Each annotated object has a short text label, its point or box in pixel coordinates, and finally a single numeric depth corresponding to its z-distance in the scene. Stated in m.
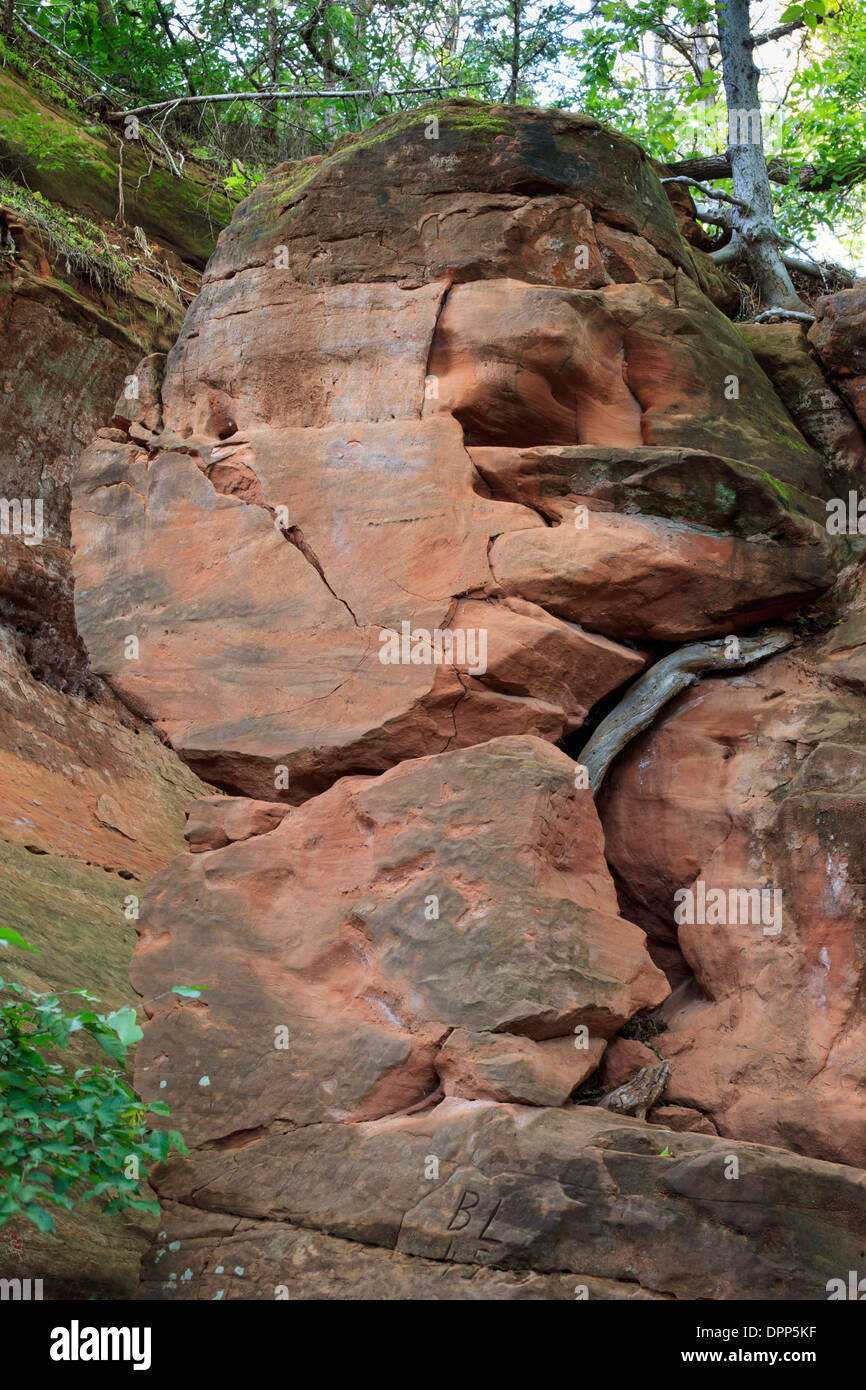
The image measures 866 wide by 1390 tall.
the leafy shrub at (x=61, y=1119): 4.54
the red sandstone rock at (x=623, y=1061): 6.19
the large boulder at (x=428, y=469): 7.08
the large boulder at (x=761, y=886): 6.12
